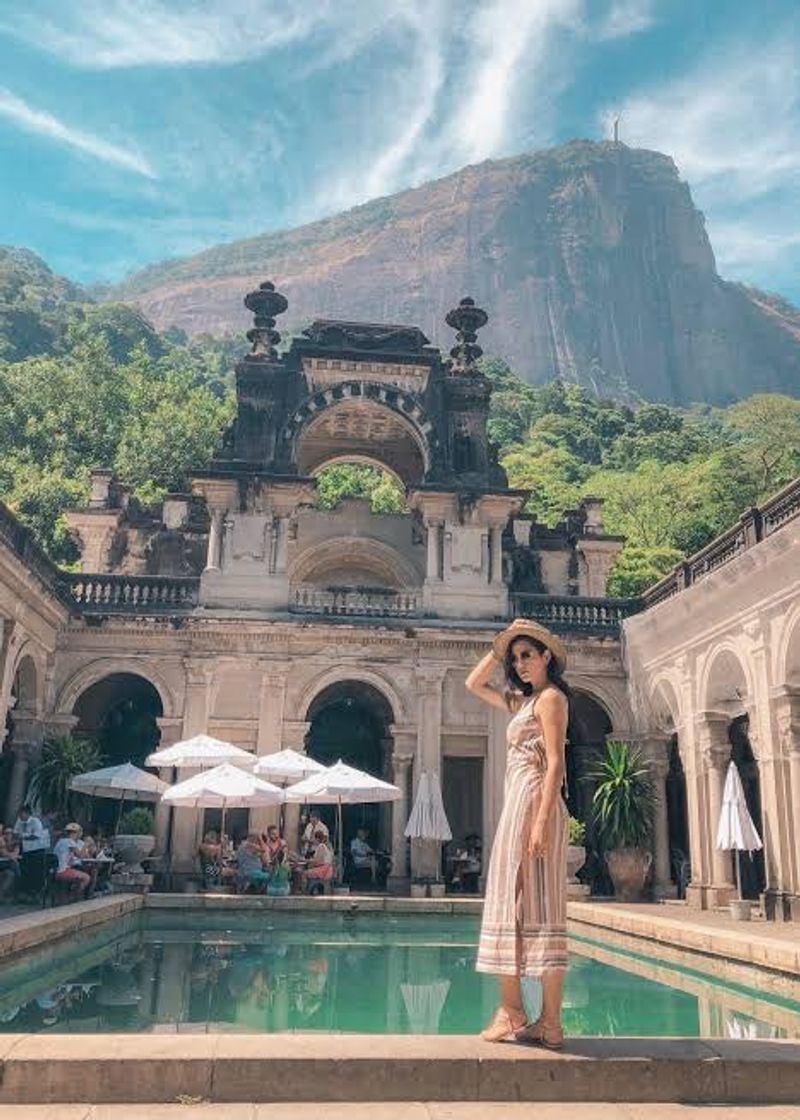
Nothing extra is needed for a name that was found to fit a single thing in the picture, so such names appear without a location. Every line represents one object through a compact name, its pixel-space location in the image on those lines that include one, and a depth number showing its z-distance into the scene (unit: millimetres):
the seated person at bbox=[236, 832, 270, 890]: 17359
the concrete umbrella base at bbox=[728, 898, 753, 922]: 15008
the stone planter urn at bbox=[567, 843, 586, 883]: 18422
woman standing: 5090
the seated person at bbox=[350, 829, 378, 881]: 21219
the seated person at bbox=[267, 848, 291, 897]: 16875
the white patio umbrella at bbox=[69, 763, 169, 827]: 17453
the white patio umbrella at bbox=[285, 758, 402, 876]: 17062
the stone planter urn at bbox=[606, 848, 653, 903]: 19797
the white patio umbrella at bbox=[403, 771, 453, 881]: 19641
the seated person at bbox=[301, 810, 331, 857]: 18653
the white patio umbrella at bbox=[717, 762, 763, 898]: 16062
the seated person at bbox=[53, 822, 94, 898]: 14695
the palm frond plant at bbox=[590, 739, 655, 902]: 19609
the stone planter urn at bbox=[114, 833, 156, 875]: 18016
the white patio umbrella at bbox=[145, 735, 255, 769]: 17391
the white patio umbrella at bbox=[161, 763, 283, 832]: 16203
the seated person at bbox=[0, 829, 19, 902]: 15406
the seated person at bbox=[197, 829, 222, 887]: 18516
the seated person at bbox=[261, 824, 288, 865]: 18047
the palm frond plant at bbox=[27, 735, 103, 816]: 19266
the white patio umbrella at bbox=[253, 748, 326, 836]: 17688
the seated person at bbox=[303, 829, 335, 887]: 17844
